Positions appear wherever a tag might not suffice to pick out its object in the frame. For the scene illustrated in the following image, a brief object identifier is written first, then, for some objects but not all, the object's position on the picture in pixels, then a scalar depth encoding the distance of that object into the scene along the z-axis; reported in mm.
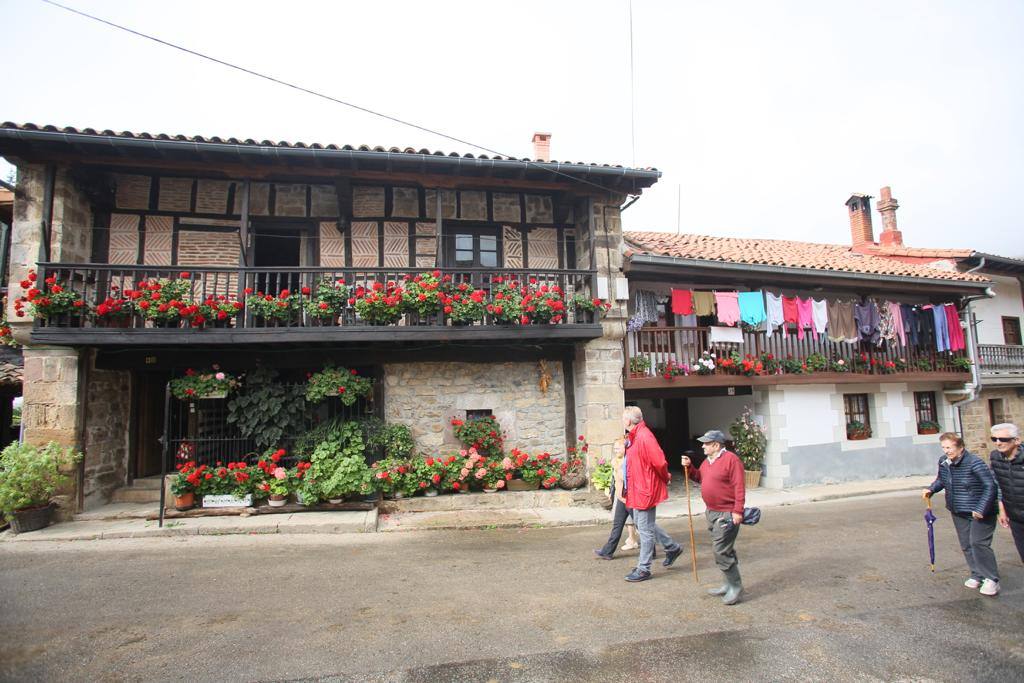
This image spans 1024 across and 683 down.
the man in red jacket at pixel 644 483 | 5395
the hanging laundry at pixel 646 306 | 10875
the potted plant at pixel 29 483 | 7176
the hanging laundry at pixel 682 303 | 10812
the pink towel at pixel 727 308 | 11031
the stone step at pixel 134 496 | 9047
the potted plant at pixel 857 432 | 12227
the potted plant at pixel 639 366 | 10350
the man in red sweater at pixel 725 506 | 4602
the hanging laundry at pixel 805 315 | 11617
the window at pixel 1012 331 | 15469
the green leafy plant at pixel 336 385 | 8750
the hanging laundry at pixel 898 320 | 12484
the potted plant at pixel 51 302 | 7527
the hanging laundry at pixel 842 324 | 11914
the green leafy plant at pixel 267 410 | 8680
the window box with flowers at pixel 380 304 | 8344
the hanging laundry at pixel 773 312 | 11328
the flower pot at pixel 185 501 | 8023
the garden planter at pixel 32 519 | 7250
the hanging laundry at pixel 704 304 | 10992
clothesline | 10977
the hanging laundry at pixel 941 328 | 12844
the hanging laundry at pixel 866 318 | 12156
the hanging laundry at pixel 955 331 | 13047
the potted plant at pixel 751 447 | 11234
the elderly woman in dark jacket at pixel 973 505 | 4898
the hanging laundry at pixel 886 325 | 12383
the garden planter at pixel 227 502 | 8141
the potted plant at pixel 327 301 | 8289
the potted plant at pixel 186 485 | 7988
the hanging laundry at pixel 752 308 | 11156
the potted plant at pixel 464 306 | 8656
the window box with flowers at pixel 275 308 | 8195
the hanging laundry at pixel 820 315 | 11672
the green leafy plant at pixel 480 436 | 9406
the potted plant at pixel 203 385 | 8414
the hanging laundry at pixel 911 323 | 12688
